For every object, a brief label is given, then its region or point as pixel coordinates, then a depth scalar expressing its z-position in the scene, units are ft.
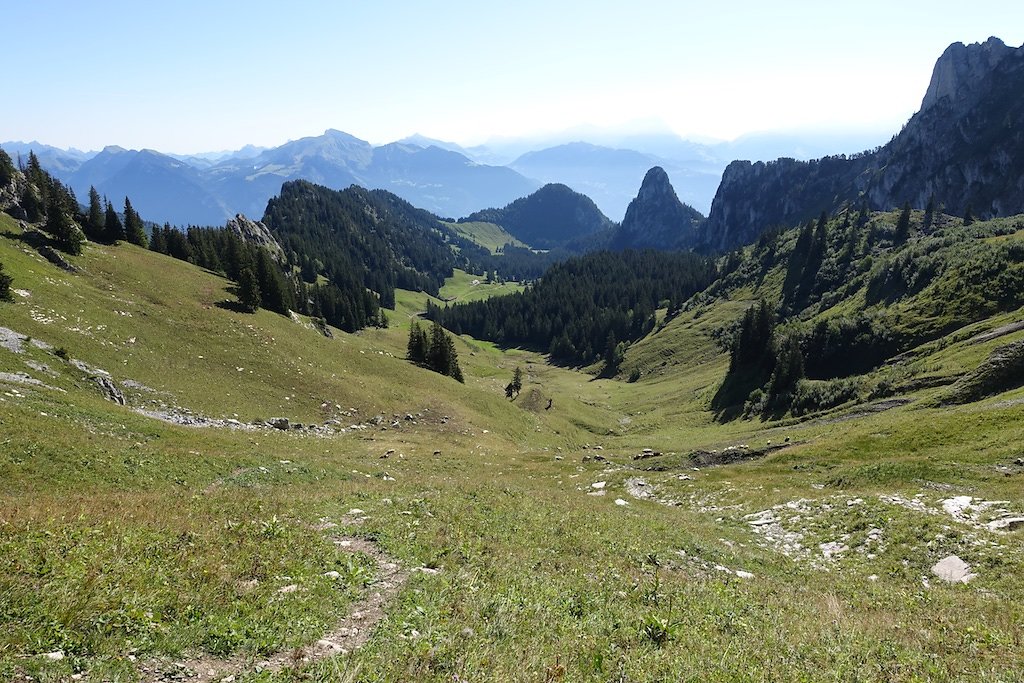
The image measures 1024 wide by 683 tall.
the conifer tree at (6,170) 246.88
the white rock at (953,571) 52.09
